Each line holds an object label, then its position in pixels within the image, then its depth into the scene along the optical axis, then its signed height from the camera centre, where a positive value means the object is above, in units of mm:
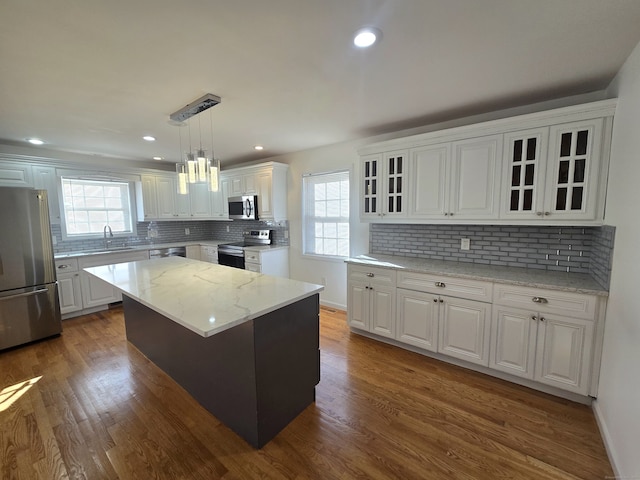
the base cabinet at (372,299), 2834 -891
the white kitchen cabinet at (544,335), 1955 -901
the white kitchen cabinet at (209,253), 4910 -659
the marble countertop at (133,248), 3781 -492
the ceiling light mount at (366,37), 1431 +960
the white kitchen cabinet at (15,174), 3432 +547
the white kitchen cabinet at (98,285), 3832 -956
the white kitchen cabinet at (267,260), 4176 -677
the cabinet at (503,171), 2027 +393
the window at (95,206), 4141 +170
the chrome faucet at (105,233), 4461 -260
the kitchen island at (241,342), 1641 -862
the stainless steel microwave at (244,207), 4438 +154
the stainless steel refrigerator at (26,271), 2920 -589
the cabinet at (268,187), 4246 +476
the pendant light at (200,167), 2115 +386
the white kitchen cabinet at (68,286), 3623 -916
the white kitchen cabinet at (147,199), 4676 +307
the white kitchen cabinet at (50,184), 3689 +456
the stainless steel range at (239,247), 4477 -500
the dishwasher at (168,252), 4486 -593
